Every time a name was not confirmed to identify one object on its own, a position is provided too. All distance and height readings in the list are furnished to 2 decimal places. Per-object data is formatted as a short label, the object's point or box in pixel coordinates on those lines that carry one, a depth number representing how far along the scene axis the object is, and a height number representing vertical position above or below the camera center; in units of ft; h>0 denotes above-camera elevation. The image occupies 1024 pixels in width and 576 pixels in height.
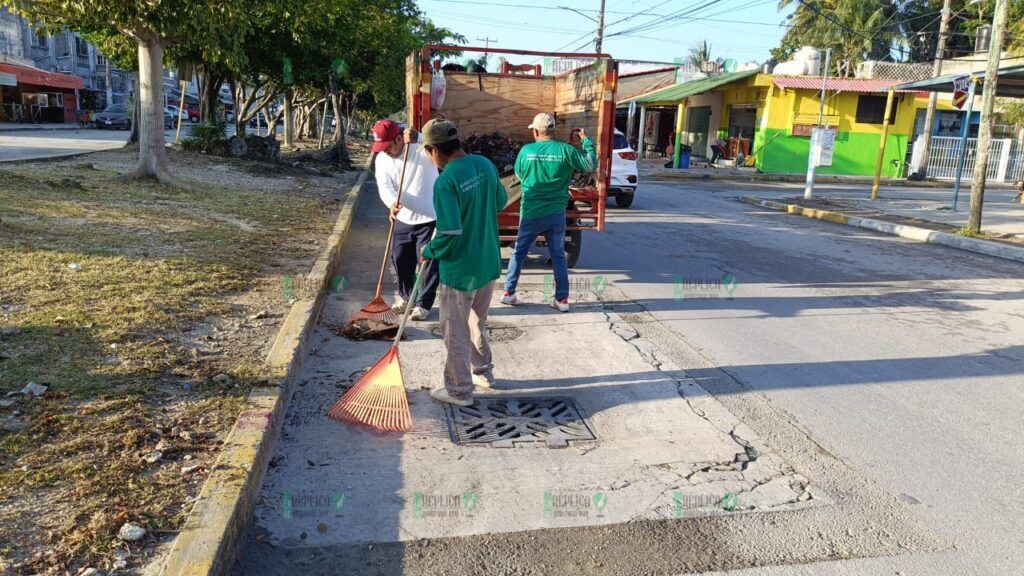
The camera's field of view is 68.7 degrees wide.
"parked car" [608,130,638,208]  51.08 -1.51
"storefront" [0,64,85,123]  116.06 +4.37
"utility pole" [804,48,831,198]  60.81 -0.76
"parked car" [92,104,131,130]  125.39 +0.91
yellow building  97.25 +5.92
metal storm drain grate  14.16 -5.42
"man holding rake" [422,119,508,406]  14.46 -1.97
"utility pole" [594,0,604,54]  112.68 +17.23
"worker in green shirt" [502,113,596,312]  22.80 -1.48
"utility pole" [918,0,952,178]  90.02 +8.03
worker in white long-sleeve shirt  20.77 -1.41
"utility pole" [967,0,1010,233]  42.04 +2.23
